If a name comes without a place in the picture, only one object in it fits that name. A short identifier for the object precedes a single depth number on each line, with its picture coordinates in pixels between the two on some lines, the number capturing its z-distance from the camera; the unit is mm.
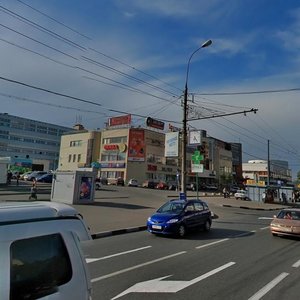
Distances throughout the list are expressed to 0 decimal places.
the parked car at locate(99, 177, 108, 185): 54436
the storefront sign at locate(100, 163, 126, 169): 59746
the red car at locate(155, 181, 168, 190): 52562
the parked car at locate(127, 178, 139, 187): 52820
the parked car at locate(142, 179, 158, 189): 52959
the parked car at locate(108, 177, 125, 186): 53605
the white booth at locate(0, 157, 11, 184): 32726
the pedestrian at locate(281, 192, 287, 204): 40502
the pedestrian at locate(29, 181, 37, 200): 19750
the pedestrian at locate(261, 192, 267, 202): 38549
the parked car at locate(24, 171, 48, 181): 44225
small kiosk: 19738
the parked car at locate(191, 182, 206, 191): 57419
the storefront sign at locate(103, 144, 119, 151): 61685
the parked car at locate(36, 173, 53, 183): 41023
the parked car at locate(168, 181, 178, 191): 53190
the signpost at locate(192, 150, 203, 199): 20373
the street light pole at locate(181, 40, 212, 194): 18503
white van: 1905
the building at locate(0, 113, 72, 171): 90311
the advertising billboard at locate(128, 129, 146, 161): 59561
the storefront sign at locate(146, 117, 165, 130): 57539
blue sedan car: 11047
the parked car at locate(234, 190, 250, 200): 40453
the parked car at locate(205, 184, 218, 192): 63477
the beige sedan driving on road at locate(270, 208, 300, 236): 11363
